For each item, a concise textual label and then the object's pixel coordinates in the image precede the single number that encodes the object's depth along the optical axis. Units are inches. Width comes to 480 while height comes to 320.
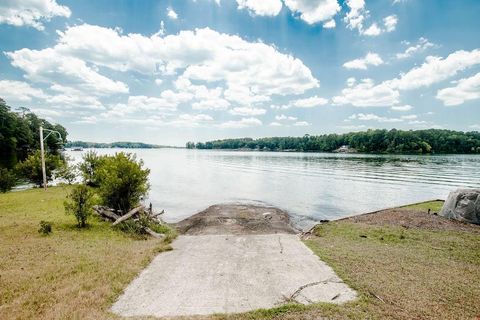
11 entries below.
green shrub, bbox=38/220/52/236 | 430.0
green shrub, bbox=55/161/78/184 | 1051.3
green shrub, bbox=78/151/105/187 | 977.5
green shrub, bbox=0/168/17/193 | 922.7
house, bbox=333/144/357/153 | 6194.9
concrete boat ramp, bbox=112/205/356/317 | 236.2
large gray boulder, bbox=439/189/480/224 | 554.6
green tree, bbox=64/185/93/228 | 480.1
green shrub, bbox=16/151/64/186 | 1028.5
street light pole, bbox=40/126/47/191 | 909.2
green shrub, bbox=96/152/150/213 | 568.4
